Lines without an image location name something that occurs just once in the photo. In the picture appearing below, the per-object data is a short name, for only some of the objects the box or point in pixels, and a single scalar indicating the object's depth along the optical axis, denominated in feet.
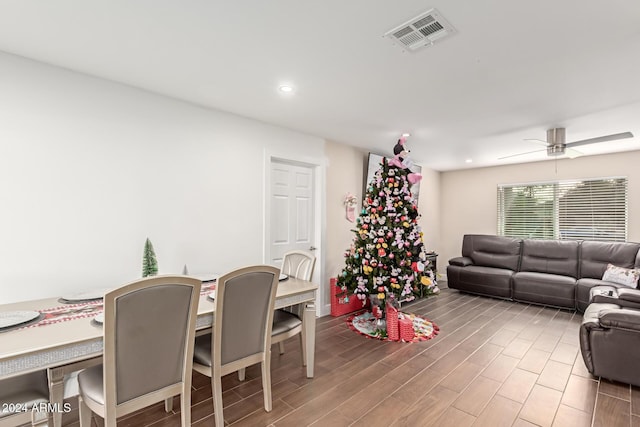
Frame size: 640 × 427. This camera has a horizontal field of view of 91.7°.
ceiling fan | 12.05
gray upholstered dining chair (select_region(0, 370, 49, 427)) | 4.72
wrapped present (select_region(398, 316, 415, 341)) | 11.41
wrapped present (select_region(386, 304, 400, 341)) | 11.51
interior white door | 12.60
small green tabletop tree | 8.30
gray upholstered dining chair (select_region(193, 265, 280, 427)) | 6.38
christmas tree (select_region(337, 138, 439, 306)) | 11.81
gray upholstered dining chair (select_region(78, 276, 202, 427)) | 4.95
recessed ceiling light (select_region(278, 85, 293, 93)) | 8.66
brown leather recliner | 7.93
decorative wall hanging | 15.39
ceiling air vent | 5.68
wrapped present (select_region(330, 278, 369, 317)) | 14.02
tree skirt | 11.79
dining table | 4.52
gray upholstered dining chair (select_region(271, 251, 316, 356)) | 8.29
